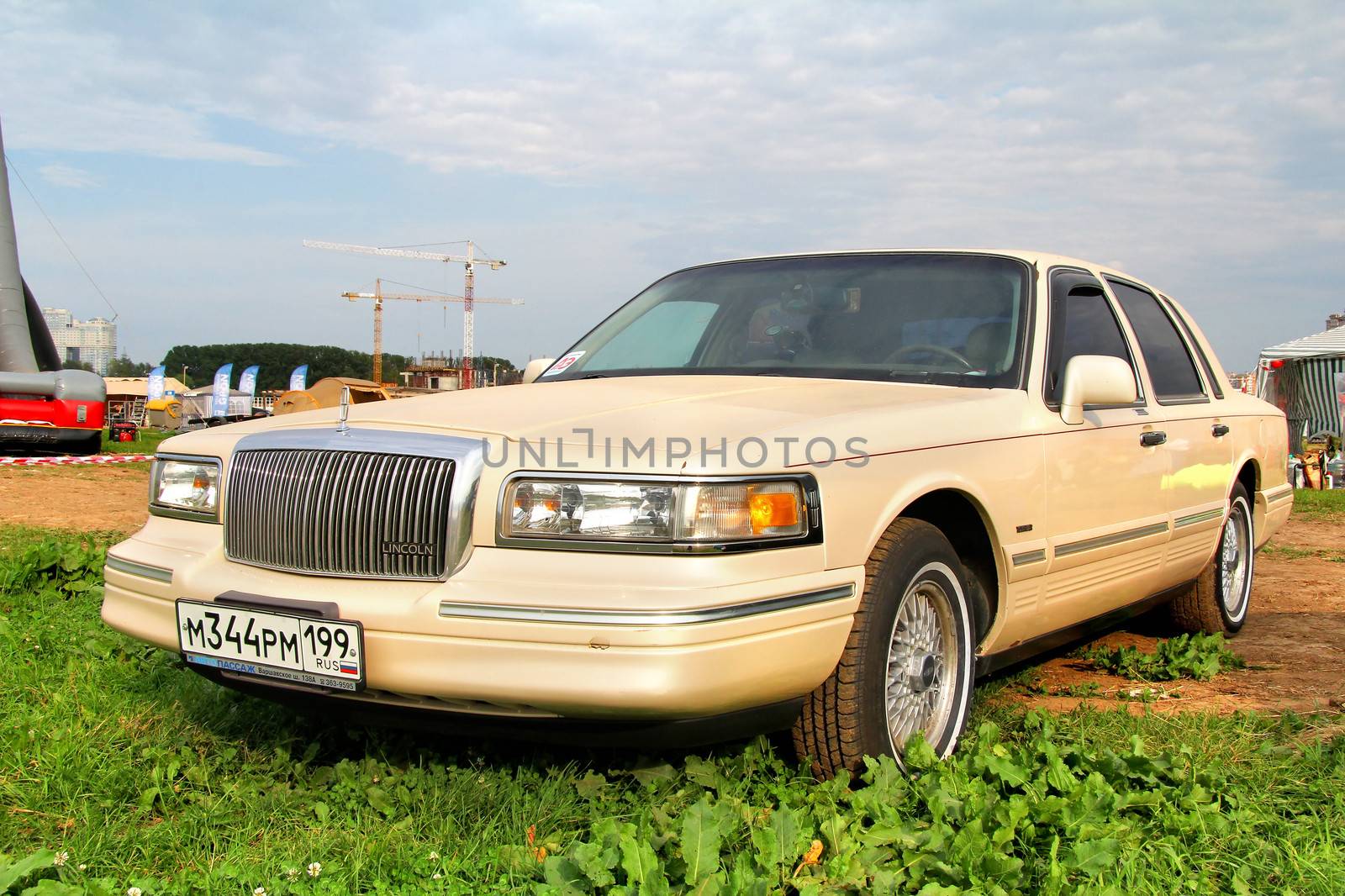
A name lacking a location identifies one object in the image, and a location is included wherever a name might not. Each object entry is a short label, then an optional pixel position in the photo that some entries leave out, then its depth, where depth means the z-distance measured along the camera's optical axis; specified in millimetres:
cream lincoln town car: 2248
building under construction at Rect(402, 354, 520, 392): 82938
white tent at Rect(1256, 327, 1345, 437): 20641
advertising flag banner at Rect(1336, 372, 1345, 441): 18408
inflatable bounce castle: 14922
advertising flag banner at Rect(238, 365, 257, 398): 43469
